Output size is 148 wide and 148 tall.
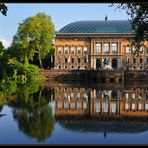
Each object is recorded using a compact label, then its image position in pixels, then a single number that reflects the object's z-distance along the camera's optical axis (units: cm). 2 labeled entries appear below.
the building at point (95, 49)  8619
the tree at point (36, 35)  7212
